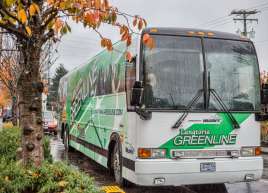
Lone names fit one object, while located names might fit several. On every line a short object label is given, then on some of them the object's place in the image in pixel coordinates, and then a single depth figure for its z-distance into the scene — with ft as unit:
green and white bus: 28.43
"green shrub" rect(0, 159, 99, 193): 17.79
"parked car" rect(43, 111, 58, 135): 113.80
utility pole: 153.92
